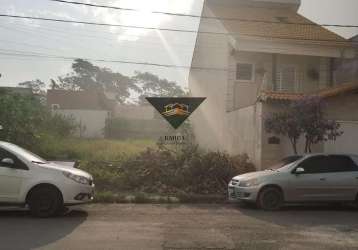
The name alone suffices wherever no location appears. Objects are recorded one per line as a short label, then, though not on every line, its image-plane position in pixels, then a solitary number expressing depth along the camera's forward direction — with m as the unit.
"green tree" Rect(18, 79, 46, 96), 88.03
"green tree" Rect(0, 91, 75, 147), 20.80
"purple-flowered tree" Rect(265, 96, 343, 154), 15.38
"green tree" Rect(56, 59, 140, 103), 88.62
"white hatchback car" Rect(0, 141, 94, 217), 11.01
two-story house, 17.66
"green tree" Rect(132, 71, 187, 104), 98.25
